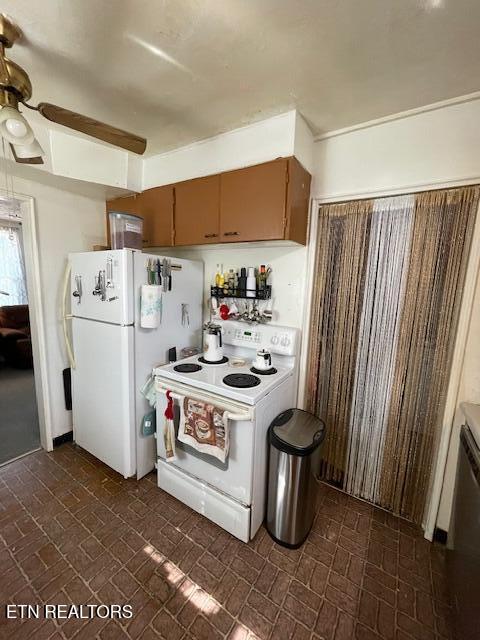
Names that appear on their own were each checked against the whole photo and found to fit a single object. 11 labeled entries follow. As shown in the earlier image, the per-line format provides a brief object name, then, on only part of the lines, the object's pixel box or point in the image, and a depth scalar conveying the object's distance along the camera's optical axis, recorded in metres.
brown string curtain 1.56
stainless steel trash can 1.49
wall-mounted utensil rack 2.04
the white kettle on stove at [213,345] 2.03
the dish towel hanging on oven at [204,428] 1.52
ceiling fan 1.08
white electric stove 1.51
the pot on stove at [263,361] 1.85
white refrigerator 1.83
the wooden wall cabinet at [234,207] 1.64
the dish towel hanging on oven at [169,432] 1.73
